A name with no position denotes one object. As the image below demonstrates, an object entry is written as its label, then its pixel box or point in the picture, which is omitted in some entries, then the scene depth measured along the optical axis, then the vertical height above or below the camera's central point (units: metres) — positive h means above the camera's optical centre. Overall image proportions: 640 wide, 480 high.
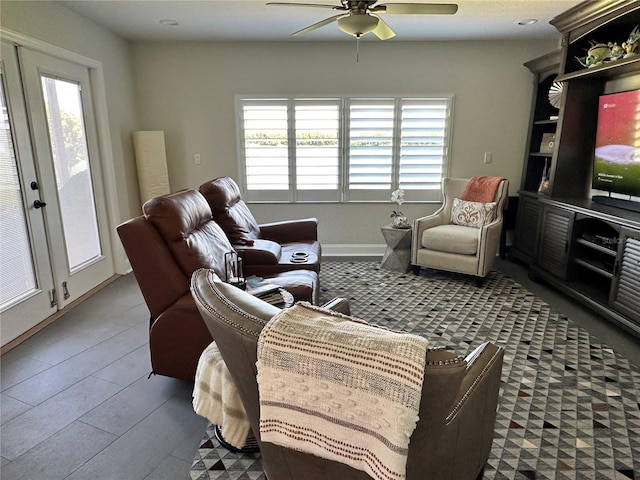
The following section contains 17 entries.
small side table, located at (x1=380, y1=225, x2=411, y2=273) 4.20 -1.02
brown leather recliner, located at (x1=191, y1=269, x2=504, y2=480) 0.85 -0.69
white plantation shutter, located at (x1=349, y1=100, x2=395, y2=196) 4.64 +0.07
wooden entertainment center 2.82 -0.45
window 4.64 +0.03
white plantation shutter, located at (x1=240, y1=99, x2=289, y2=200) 4.67 +0.02
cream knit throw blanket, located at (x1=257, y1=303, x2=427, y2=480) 0.81 -0.50
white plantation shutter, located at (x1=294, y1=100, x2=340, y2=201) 4.65 +0.01
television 3.09 -0.01
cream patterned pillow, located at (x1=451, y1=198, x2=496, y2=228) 4.02 -0.64
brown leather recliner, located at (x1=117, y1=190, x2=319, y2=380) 2.06 -0.67
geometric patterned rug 1.69 -1.28
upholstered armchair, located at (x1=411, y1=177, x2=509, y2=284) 3.78 -0.81
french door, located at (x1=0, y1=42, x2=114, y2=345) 2.75 -0.31
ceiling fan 2.34 +0.81
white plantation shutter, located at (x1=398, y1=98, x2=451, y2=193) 4.63 +0.09
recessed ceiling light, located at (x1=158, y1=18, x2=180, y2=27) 3.72 +1.18
